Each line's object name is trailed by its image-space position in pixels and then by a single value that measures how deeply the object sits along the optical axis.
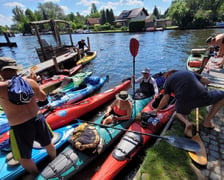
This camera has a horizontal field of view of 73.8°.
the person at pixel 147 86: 5.35
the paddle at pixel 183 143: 2.95
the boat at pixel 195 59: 8.14
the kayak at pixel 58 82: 6.98
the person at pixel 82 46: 14.68
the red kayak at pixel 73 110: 4.76
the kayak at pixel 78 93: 5.88
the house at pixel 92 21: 68.19
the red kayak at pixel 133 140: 3.06
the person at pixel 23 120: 2.22
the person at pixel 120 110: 3.98
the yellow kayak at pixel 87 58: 12.80
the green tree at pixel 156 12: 72.44
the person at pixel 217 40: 5.61
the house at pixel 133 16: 54.50
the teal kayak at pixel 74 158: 2.97
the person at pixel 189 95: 2.98
